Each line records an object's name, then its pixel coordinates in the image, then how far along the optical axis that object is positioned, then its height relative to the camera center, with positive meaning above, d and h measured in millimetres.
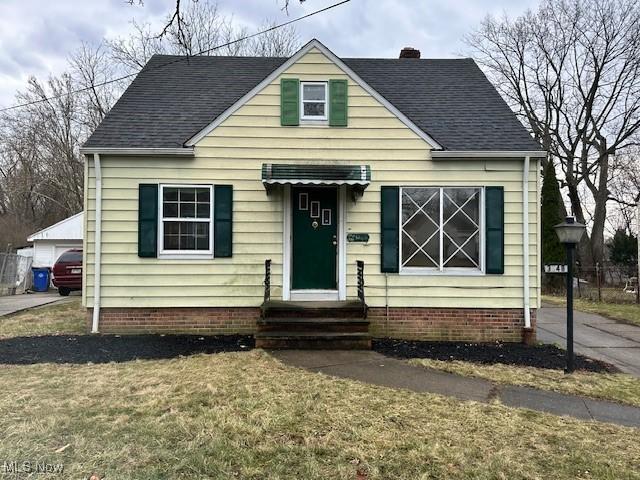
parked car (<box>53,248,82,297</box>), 16328 -899
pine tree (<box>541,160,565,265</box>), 19947 +1698
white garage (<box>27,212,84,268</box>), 21109 +454
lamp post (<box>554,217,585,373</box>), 5812 +101
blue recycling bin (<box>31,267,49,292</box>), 18828 -1213
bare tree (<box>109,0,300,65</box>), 24531 +10886
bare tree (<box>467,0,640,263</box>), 24016 +8290
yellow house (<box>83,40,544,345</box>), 7977 +574
